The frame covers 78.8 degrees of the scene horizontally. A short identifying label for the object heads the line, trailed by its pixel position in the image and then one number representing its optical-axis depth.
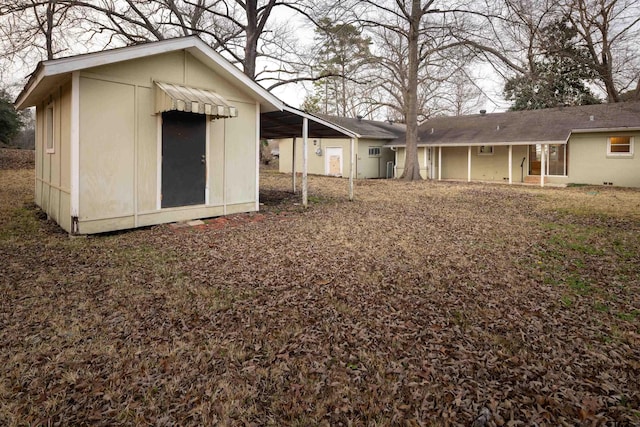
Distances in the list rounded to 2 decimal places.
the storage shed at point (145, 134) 6.68
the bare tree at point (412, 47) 17.83
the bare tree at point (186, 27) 14.28
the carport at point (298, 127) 10.26
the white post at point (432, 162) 23.17
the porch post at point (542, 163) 17.55
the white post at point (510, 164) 19.11
